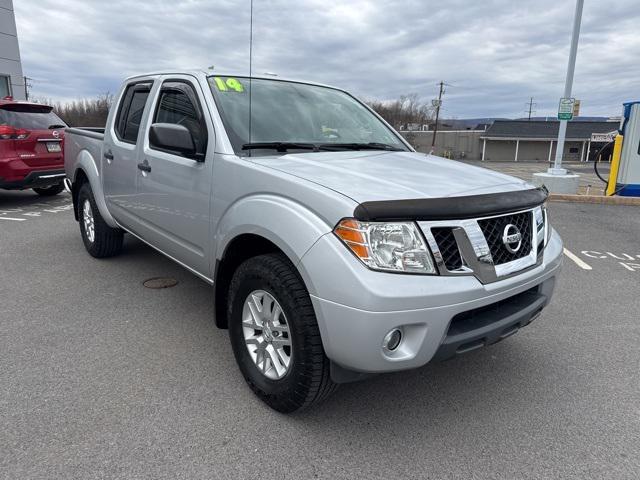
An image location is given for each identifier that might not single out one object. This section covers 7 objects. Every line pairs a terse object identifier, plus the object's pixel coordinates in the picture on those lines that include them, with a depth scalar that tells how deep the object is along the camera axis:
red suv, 7.77
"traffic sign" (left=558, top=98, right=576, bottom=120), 11.84
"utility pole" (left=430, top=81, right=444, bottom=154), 45.66
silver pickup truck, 2.07
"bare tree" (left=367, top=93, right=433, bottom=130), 77.19
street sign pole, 11.41
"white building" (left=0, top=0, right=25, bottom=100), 18.16
